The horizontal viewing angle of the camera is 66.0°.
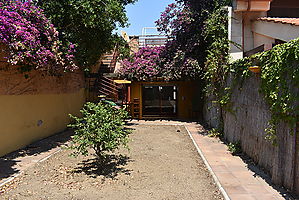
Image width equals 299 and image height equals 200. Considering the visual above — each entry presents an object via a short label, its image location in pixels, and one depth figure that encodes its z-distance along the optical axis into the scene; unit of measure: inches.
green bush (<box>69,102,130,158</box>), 204.0
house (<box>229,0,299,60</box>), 311.9
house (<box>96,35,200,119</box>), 557.3
